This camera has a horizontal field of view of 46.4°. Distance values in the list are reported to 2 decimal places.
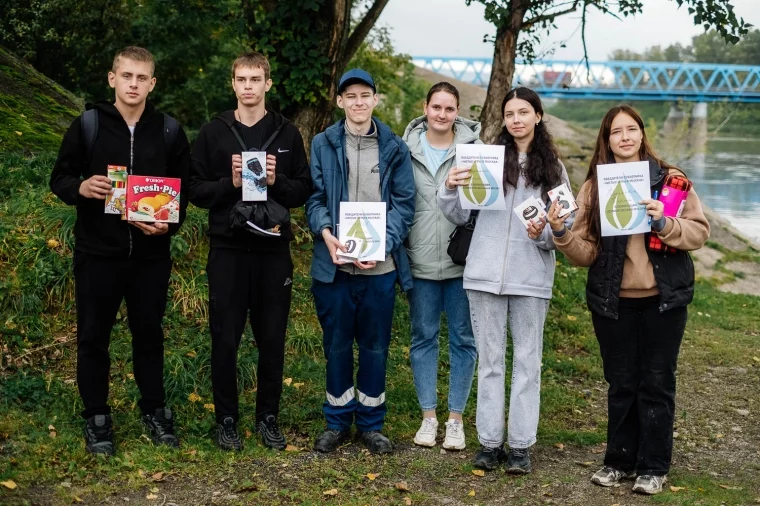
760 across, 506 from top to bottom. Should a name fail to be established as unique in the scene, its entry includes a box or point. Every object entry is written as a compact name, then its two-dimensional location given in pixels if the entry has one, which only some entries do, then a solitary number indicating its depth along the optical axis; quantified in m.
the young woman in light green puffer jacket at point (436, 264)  4.86
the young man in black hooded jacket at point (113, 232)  4.45
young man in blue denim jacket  4.73
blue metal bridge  35.69
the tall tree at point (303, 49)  8.02
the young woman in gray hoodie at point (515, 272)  4.57
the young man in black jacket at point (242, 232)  4.57
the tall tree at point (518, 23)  8.60
